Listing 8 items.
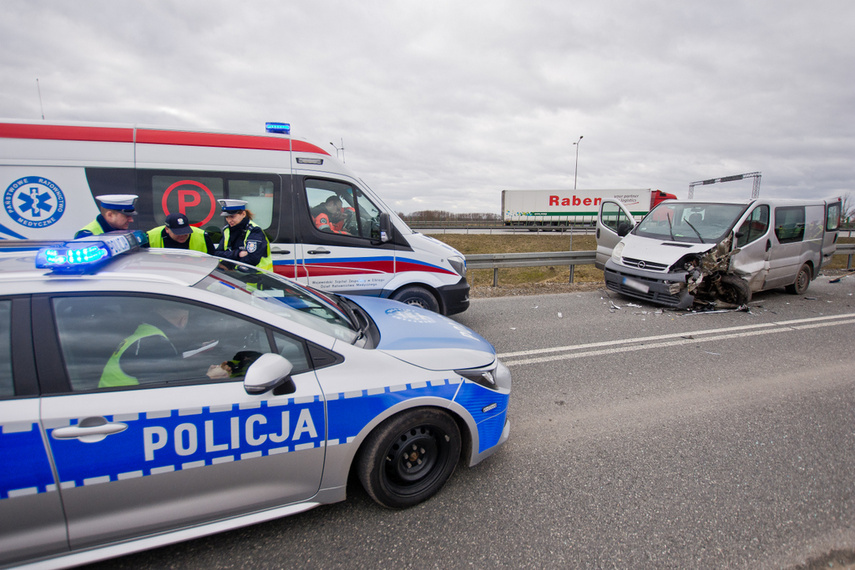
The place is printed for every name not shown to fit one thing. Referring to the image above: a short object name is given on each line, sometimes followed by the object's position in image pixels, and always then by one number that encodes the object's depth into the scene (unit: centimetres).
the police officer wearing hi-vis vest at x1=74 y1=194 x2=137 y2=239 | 367
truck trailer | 3972
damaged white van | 705
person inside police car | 191
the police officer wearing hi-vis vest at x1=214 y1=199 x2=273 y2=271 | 427
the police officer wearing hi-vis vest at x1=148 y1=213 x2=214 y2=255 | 404
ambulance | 432
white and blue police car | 174
